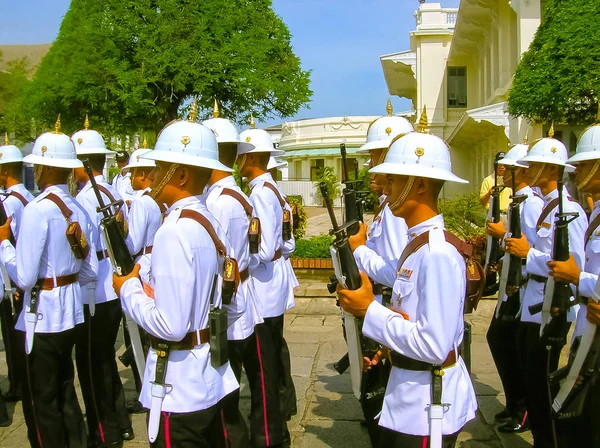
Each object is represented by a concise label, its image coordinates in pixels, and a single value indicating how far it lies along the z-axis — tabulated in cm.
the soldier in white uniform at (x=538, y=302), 445
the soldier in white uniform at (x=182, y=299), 288
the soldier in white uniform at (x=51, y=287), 411
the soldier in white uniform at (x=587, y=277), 355
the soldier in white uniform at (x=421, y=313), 272
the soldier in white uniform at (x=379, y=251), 389
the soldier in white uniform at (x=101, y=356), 494
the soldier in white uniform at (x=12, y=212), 580
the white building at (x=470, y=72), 1702
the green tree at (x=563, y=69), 1023
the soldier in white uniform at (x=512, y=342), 514
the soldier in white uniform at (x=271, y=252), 495
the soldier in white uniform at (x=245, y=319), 436
